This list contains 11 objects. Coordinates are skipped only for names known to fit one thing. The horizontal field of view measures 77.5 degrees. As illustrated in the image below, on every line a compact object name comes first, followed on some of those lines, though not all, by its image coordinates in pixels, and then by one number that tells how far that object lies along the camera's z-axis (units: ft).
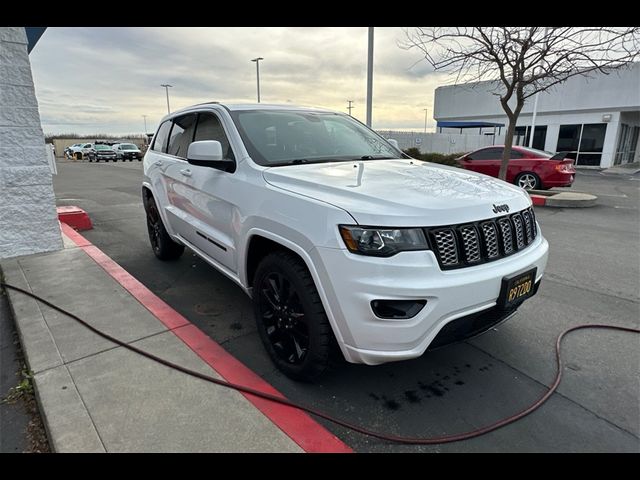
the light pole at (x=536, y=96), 30.15
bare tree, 28.89
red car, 36.45
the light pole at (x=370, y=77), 40.22
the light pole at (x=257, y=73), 104.68
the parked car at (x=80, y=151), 140.15
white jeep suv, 6.73
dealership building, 74.84
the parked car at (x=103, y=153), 119.65
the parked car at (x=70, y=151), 150.06
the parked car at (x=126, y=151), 121.70
